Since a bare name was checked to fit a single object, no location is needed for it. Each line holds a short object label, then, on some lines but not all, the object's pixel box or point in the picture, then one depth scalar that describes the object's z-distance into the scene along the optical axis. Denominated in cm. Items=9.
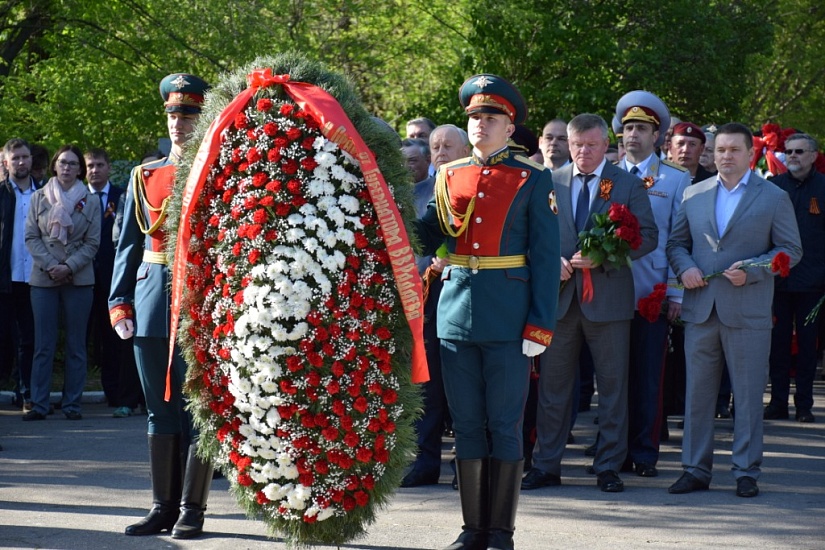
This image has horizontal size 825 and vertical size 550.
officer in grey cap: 1645
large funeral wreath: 1072
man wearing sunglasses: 2161
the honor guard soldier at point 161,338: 1250
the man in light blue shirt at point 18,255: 2222
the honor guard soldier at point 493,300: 1181
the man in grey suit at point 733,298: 1473
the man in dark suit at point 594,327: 1521
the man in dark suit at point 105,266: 2269
